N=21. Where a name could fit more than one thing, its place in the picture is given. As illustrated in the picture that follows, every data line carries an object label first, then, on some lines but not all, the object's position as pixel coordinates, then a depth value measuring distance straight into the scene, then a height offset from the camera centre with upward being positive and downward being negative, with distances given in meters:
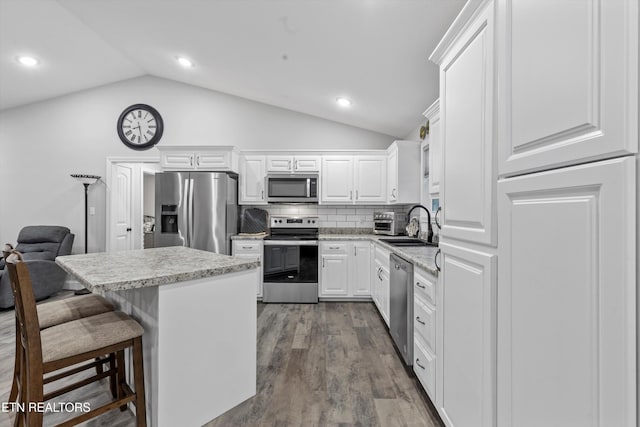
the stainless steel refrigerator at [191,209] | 3.71 +0.03
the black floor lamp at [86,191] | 4.19 +0.31
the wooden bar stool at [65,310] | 1.46 -0.56
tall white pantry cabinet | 0.60 -0.01
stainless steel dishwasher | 2.04 -0.77
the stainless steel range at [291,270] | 3.77 -0.81
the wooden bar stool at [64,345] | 1.13 -0.59
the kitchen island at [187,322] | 1.38 -0.61
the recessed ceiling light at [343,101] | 3.49 +1.42
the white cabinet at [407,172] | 3.64 +0.52
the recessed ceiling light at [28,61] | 3.44 +1.90
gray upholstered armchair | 3.63 -0.59
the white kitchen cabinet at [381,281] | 2.86 -0.81
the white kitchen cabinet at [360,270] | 3.78 -0.81
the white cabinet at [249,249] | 3.82 -0.53
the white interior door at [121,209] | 4.38 +0.03
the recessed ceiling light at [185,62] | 3.55 +1.96
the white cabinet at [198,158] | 3.86 +0.75
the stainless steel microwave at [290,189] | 4.01 +0.32
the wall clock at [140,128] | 4.39 +1.32
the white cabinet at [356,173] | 4.07 +0.56
